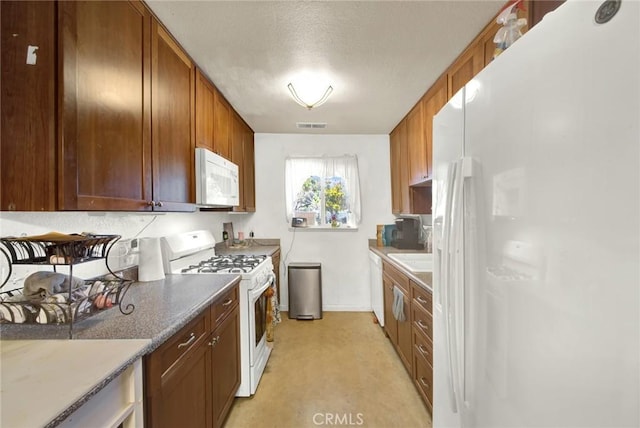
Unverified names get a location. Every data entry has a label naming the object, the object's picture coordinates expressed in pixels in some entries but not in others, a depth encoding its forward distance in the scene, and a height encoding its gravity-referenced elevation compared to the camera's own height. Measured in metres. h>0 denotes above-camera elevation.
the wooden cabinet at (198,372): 1.02 -0.70
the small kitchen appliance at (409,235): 3.26 -0.21
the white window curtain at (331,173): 3.72 +0.62
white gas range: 1.99 -0.47
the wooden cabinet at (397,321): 2.10 -0.89
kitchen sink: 2.62 -0.42
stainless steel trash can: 3.44 -0.90
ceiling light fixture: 2.31 +1.05
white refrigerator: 0.47 -0.03
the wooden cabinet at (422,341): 1.68 -0.80
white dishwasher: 3.06 -0.80
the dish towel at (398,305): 2.18 -0.71
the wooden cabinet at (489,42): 1.50 +0.99
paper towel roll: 1.73 -0.24
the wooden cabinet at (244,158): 2.89 +0.71
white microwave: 1.95 +0.31
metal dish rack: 0.96 -0.28
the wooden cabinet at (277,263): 3.24 -0.54
